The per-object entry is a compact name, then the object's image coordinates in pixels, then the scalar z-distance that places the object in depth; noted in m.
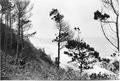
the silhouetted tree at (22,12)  25.53
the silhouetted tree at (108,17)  11.92
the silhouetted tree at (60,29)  25.11
